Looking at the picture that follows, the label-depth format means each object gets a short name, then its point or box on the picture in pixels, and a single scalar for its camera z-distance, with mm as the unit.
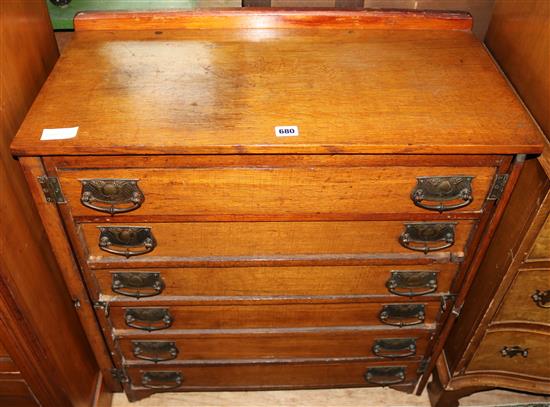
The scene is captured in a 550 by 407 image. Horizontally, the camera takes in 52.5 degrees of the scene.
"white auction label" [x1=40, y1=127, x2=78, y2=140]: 1173
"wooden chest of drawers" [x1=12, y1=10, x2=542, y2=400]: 1213
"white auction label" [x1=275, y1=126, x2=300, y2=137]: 1197
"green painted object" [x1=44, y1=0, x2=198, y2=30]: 1610
